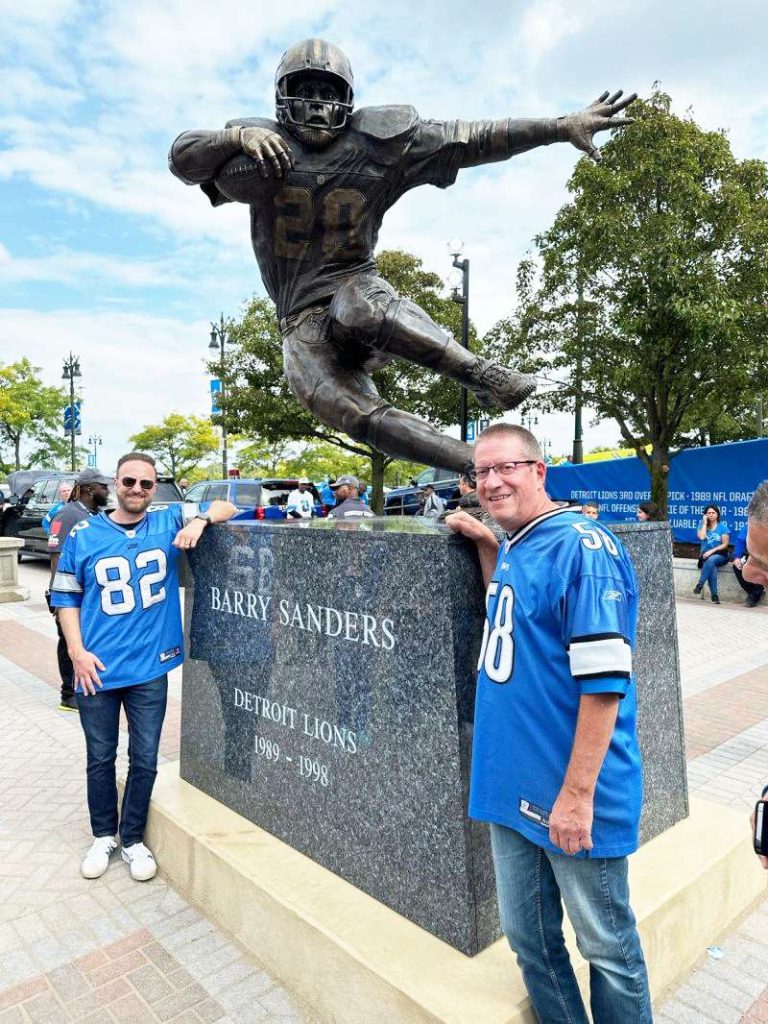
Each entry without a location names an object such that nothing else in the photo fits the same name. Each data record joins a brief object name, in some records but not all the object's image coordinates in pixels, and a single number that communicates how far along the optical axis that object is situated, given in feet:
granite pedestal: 7.58
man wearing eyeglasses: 5.31
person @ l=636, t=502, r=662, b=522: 39.94
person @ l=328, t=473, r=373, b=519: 19.25
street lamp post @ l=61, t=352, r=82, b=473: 112.88
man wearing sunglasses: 10.14
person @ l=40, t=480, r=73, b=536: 24.75
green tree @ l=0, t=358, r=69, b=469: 121.90
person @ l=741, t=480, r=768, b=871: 4.98
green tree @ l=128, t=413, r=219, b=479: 144.87
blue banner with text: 45.91
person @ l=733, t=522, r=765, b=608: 35.81
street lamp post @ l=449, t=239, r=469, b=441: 44.16
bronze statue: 10.52
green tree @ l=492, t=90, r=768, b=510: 40.27
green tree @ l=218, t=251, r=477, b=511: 61.36
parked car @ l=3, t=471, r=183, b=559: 49.42
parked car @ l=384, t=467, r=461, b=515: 57.06
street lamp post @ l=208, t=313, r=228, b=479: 86.28
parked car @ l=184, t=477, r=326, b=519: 48.91
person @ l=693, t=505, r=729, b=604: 37.58
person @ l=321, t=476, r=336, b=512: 48.94
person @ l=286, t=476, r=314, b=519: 38.96
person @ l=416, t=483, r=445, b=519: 25.25
